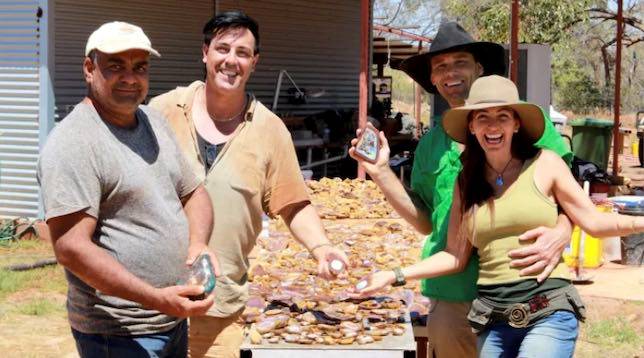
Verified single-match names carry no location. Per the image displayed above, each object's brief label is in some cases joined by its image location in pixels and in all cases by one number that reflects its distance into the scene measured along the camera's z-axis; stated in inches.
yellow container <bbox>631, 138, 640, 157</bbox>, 1082.4
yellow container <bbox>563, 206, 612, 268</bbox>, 394.4
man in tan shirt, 161.6
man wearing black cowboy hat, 167.9
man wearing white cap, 119.3
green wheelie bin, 774.5
